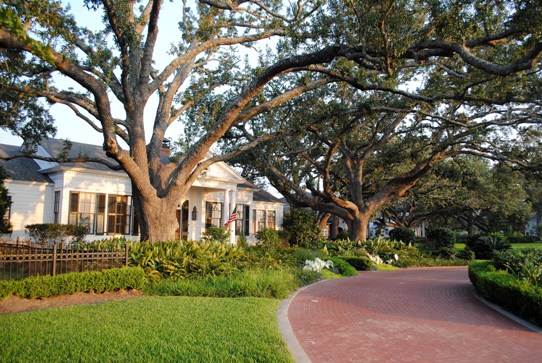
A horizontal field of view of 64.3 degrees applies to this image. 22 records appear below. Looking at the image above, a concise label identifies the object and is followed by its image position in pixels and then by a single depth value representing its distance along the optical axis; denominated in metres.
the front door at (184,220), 24.56
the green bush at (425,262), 21.59
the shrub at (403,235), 29.88
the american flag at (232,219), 22.80
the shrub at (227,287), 10.44
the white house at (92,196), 19.28
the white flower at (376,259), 20.38
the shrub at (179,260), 11.68
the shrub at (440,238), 26.50
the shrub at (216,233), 22.02
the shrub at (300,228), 25.69
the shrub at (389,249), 22.38
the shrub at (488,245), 24.10
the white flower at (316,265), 15.11
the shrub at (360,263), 18.92
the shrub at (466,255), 24.77
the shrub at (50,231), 18.02
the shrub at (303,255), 16.15
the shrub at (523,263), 9.47
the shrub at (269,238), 21.99
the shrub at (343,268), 16.52
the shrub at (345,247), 21.19
